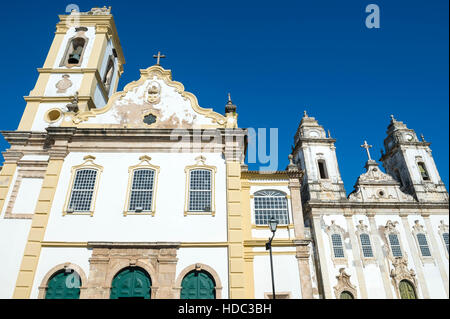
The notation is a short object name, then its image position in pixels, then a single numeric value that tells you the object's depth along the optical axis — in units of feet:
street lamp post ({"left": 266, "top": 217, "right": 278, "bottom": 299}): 36.62
